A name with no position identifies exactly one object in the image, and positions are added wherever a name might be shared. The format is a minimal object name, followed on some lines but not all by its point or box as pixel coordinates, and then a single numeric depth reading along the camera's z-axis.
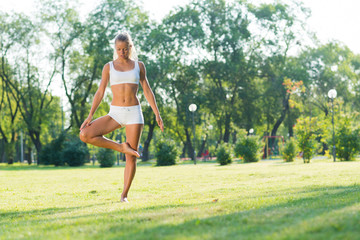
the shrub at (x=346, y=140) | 22.56
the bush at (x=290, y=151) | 25.52
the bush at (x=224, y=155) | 26.52
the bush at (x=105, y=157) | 30.97
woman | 6.26
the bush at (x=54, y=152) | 34.10
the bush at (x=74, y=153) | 33.59
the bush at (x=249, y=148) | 27.86
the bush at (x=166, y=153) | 29.39
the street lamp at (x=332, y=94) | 23.73
